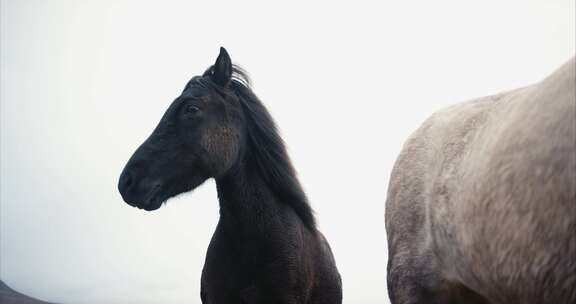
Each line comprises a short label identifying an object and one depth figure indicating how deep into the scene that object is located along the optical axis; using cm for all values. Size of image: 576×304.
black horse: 384
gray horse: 138
